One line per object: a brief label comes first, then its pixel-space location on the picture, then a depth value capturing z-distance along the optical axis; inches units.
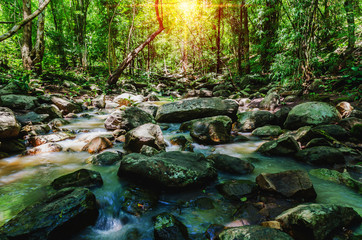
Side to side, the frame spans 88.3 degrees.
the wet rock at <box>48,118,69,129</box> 229.6
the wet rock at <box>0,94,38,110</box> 234.6
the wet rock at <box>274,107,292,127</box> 231.7
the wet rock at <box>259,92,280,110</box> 292.4
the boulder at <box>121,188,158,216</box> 96.1
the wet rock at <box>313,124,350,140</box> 167.9
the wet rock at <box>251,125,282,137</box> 206.5
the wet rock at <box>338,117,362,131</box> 174.8
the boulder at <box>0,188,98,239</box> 70.7
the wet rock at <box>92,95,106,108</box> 363.3
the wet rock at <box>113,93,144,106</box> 376.5
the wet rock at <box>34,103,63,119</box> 244.1
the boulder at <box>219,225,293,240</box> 64.8
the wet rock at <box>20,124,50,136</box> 190.5
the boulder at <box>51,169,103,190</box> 109.1
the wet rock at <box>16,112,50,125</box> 212.8
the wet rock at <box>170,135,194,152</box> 177.9
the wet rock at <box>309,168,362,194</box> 105.4
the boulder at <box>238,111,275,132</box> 232.8
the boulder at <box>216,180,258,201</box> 102.5
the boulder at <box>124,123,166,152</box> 164.7
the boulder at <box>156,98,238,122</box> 256.2
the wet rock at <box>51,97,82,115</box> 292.7
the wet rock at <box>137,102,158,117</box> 291.6
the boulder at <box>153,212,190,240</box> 74.9
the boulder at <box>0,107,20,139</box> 155.4
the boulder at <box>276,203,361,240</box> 67.0
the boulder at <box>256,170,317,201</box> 95.5
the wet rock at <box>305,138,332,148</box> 154.9
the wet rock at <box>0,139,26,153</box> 157.2
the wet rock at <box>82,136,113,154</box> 170.1
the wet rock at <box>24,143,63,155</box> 159.6
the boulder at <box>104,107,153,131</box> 227.6
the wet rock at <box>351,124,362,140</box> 163.3
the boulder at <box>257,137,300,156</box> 154.2
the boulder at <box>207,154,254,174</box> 131.0
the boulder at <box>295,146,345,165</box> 135.0
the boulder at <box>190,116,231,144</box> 190.9
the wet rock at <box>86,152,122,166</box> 144.3
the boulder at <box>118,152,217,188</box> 109.3
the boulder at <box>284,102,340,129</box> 196.2
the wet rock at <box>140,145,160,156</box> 149.5
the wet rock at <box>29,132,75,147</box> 177.3
